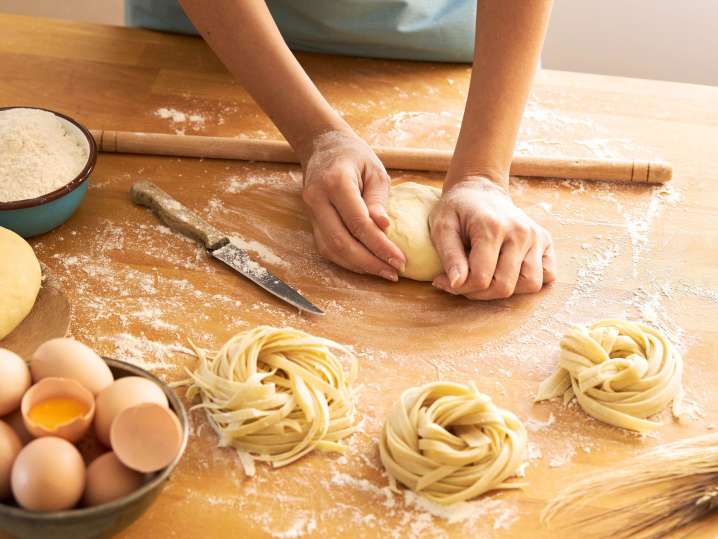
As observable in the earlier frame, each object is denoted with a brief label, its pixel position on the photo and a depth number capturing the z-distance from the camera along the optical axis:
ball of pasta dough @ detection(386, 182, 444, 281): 1.85
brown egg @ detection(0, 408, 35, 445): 1.16
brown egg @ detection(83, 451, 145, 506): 1.13
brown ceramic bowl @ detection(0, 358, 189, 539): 1.10
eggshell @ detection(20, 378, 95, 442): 1.14
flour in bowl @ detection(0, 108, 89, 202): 1.80
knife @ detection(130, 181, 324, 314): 1.77
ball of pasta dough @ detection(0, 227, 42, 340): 1.52
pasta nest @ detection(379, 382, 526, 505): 1.38
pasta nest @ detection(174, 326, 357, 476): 1.43
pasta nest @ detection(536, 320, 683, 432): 1.55
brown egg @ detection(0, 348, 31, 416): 1.18
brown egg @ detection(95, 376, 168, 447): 1.18
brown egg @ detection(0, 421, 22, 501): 1.12
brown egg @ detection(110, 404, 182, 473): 1.14
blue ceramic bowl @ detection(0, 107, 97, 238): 1.77
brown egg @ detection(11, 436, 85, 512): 1.09
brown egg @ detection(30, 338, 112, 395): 1.23
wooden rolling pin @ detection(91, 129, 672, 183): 2.13
